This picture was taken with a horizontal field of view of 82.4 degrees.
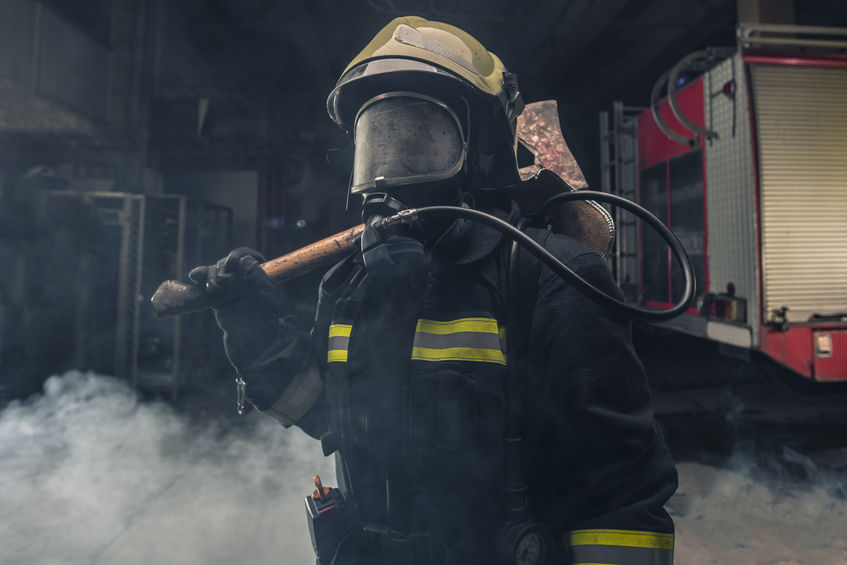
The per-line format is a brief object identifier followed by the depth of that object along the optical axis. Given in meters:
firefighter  1.02
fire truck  3.88
